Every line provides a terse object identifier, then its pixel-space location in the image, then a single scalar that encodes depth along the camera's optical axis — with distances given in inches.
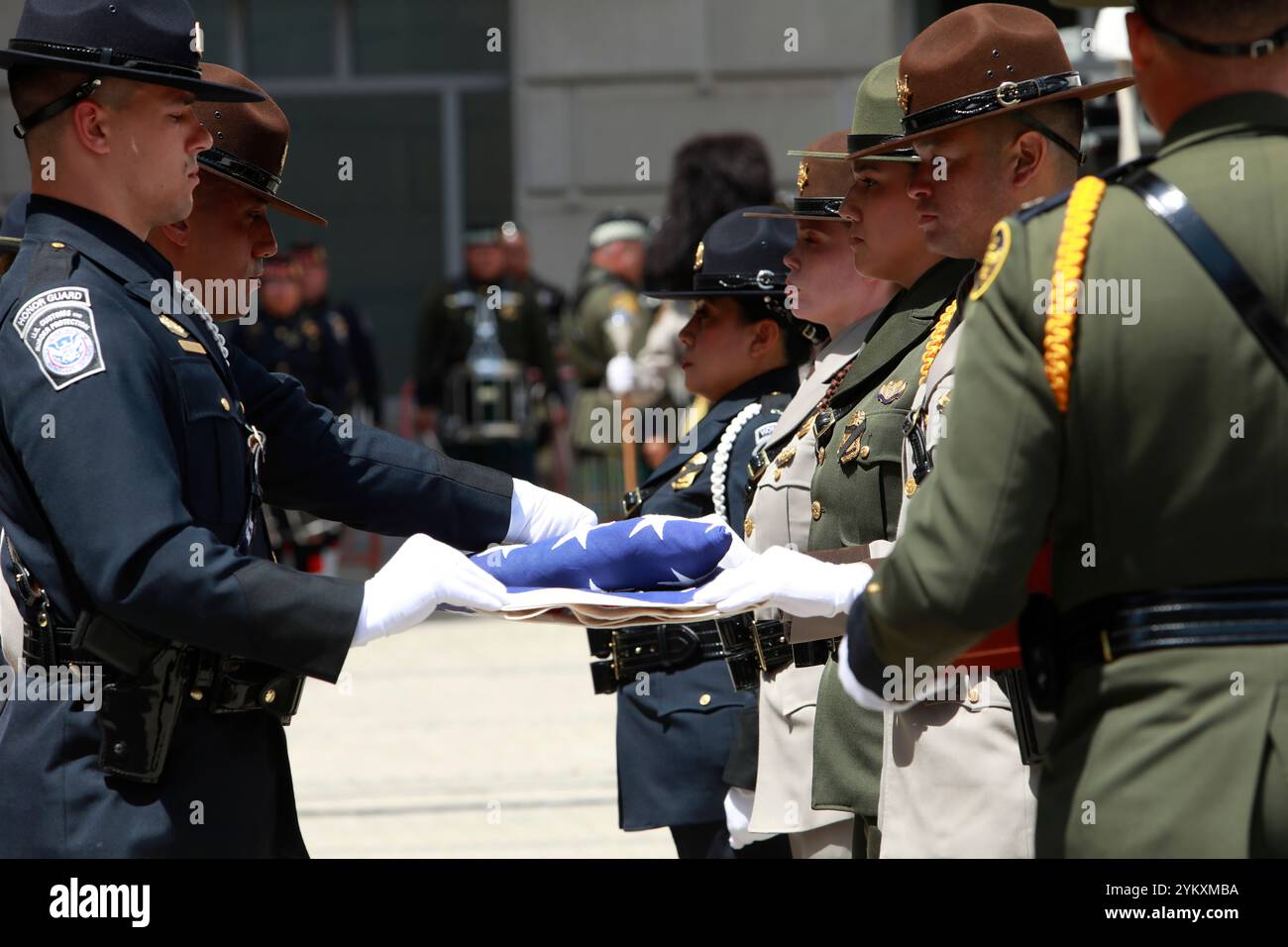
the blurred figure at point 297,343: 440.3
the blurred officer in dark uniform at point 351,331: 467.8
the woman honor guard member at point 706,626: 168.6
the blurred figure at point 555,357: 465.2
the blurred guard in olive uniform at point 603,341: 410.3
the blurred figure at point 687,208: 331.6
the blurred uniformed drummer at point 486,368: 450.0
